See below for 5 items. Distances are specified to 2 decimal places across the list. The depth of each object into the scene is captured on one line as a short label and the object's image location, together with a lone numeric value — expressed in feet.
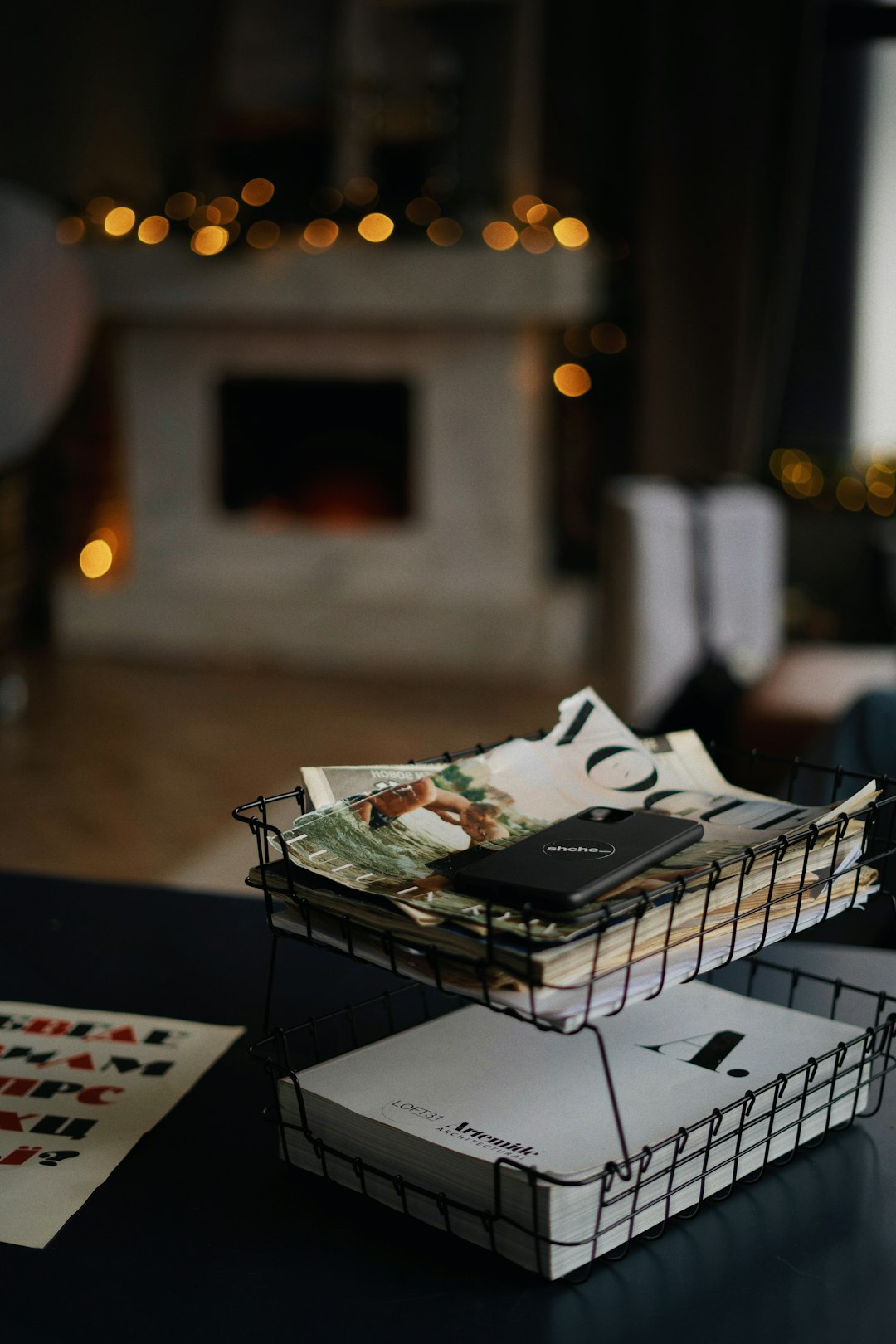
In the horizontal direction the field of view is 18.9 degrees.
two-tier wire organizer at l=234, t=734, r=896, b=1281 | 4.10
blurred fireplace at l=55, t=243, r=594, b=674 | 26.12
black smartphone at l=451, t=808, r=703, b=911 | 4.23
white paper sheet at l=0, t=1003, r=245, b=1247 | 4.70
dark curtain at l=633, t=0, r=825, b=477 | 25.68
